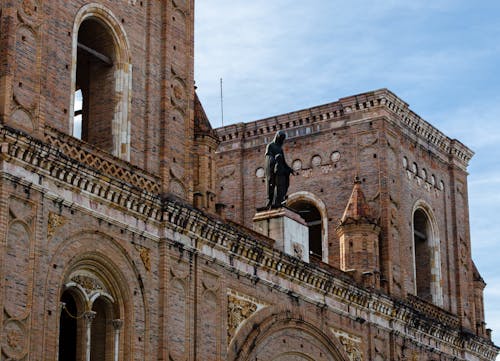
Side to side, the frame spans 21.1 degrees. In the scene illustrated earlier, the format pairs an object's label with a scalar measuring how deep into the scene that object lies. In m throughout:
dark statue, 34.31
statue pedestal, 33.78
